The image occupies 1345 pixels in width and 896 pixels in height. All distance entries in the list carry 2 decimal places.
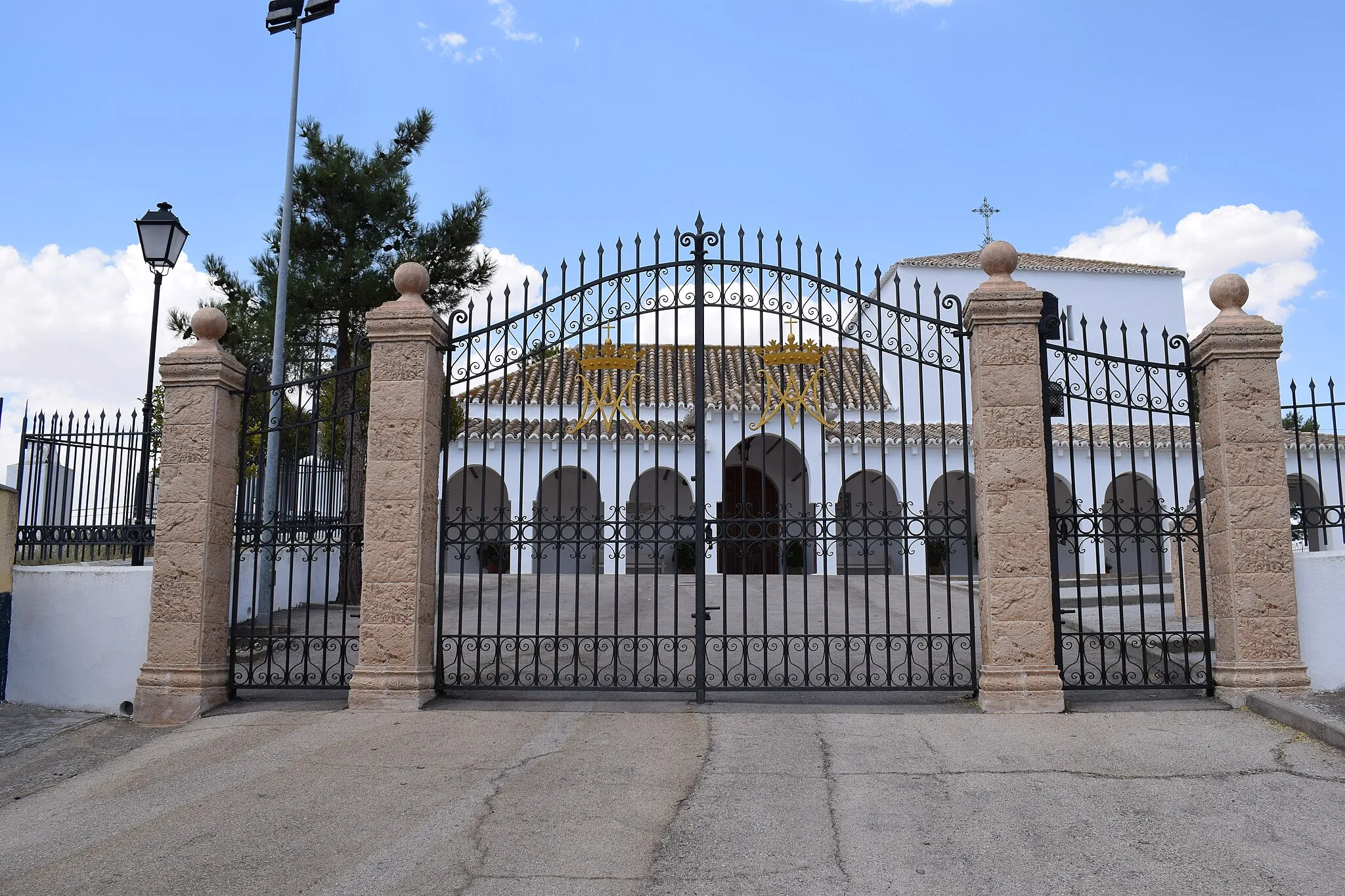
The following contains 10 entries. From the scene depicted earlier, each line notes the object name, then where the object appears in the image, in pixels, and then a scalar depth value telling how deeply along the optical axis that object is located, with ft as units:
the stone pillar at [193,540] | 21.36
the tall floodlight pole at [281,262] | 35.47
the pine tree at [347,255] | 45.09
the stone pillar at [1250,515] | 20.26
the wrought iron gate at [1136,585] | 20.15
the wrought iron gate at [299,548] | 22.20
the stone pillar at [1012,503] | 20.11
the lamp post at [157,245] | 26.86
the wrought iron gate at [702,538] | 20.66
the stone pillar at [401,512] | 21.09
